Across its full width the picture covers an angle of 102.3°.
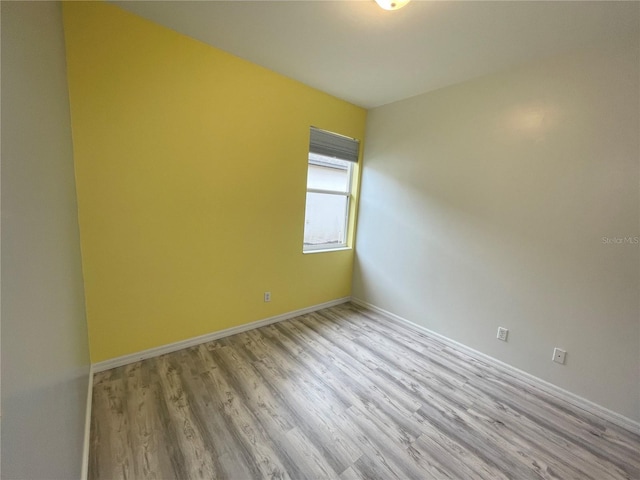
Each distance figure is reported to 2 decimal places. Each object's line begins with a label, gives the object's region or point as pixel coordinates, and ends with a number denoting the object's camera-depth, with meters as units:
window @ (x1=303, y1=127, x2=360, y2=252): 3.03
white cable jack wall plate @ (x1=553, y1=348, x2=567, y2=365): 1.99
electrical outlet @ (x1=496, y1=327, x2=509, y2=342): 2.27
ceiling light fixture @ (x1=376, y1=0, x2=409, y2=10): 1.45
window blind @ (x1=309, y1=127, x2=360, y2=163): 2.93
